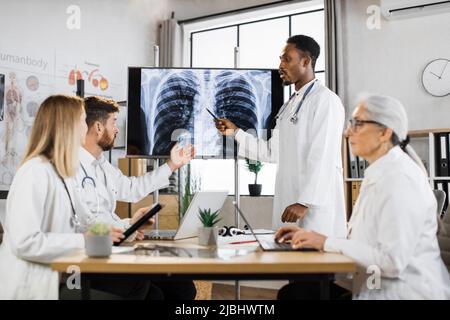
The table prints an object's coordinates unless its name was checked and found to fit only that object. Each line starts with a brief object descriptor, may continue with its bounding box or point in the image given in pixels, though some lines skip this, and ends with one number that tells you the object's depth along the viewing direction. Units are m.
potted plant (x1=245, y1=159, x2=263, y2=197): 5.27
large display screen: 3.83
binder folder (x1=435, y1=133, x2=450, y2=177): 4.62
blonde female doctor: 1.69
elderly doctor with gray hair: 1.56
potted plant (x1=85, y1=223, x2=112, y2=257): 1.58
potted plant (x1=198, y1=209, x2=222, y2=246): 2.04
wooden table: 1.46
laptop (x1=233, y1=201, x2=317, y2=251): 1.80
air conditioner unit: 4.95
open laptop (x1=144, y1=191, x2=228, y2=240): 2.14
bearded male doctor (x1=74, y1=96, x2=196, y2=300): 2.44
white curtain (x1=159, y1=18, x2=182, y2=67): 6.40
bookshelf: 4.65
